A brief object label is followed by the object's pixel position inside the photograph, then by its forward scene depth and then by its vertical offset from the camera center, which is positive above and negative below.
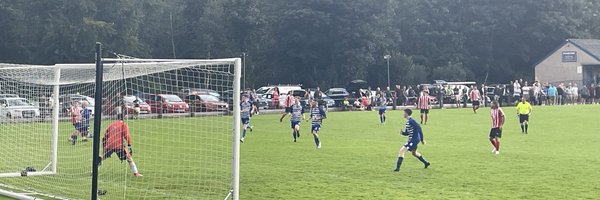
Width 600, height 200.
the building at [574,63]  73.38 +4.75
